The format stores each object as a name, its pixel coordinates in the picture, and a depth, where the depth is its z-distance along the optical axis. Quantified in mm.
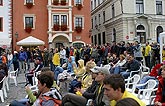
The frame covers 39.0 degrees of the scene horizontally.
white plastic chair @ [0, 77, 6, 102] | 7898
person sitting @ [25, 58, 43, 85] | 10026
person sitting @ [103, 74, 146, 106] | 2617
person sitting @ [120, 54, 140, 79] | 9355
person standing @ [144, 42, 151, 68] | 15160
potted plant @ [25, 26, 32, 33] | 27153
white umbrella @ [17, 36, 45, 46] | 22395
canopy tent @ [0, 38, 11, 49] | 25978
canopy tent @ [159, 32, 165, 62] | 11559
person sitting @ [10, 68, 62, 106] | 3481
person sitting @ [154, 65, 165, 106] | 4562
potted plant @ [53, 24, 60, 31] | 27273
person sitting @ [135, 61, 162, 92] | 6899
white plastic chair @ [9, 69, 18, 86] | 11232
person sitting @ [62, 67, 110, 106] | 3343
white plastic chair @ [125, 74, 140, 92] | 6578
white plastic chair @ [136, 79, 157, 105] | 5741
